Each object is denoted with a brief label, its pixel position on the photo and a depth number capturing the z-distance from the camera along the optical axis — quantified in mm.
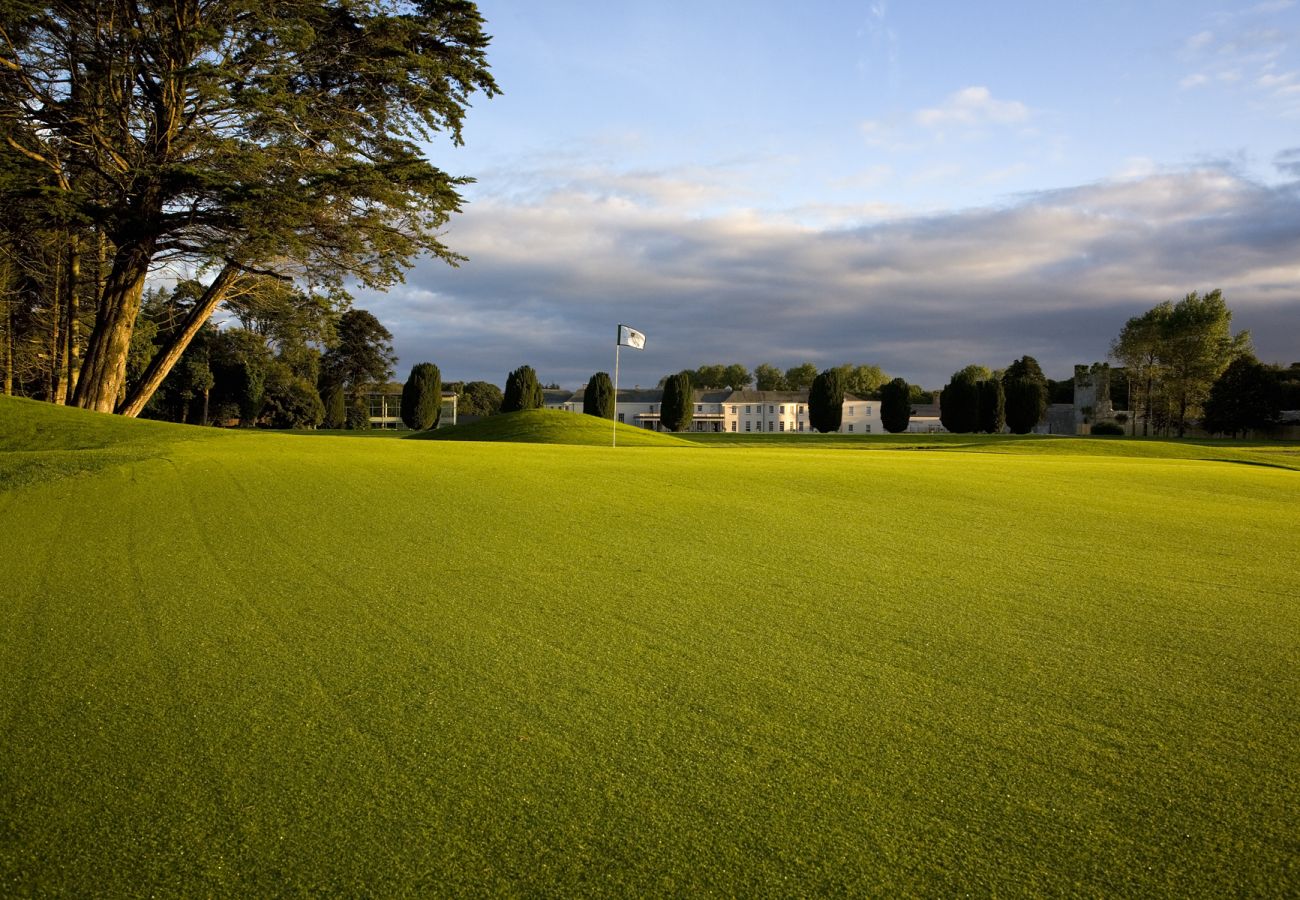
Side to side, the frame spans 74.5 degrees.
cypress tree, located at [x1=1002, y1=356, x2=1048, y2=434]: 71688
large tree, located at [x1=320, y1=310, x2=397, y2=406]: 78188
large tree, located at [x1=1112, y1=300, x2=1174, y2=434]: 77562
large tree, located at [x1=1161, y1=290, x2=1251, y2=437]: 74812
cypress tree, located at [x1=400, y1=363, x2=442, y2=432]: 72625
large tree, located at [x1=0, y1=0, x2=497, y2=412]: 20578
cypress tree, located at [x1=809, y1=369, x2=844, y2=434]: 74125
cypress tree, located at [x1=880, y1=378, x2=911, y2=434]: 74938
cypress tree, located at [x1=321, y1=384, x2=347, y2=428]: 79438
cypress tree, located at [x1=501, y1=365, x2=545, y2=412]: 72562
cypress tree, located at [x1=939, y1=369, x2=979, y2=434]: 71250
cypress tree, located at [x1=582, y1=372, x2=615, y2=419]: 74562
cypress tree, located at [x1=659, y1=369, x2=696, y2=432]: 76188
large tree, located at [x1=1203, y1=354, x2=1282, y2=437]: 72562
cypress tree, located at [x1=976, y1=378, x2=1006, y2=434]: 71625
